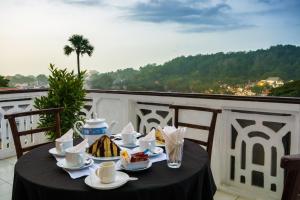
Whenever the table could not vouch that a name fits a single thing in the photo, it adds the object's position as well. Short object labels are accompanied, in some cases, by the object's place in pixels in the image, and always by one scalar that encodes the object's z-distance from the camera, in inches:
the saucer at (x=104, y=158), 61.9
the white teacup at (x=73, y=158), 56.0
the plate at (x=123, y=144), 73.7
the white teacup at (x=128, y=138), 74.4
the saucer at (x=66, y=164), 55.8
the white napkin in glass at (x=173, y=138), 58.2
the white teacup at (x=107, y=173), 48.8
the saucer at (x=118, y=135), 83.3
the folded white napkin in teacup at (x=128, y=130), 75.4
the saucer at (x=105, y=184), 46.9
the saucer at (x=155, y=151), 65.4
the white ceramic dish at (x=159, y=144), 74.1
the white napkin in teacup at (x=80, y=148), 56.9
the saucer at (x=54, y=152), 64.9
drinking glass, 57.7
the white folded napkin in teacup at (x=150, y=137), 68.5
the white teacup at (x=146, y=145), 67.7
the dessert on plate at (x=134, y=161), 55.0
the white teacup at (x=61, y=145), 65.5
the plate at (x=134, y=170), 54.9
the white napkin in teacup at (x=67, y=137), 66.9
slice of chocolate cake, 62.9
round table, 46.7
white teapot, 71.5
